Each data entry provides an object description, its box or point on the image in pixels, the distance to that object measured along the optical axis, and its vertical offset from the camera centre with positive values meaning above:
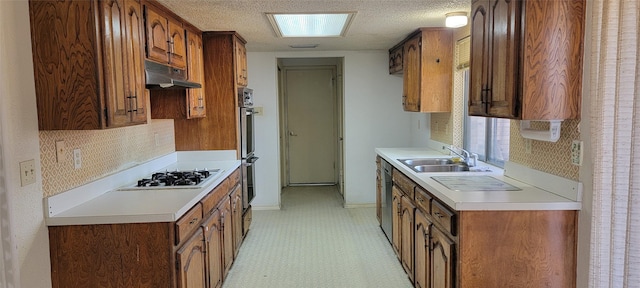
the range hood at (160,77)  2.75 +0.27
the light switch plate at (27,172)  1.86 -0.24
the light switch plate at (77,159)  2.31 -0.22
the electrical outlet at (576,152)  2.06 -0.21
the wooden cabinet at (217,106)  4.12 +0.10
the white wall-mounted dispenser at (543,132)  2.21 -0.12
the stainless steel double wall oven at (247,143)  4.28 -0.30
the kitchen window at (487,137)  3.21 -0.22
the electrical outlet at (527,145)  2.58 -0.21
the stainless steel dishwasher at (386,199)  3.96 -0.84
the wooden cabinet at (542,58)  2.01 +0.25
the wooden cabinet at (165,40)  2.84 +0.57
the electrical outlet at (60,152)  2.15 -0.17
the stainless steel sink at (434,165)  3.49 -0.45
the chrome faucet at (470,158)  3.39 -0.38
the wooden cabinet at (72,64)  1.95 +0.25
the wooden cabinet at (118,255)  2.04 -0.67
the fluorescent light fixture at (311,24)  3.34 +0.79
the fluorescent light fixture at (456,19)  3.25 +0.71
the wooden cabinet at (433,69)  3.99 +0.42
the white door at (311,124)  6.92 -0.17
